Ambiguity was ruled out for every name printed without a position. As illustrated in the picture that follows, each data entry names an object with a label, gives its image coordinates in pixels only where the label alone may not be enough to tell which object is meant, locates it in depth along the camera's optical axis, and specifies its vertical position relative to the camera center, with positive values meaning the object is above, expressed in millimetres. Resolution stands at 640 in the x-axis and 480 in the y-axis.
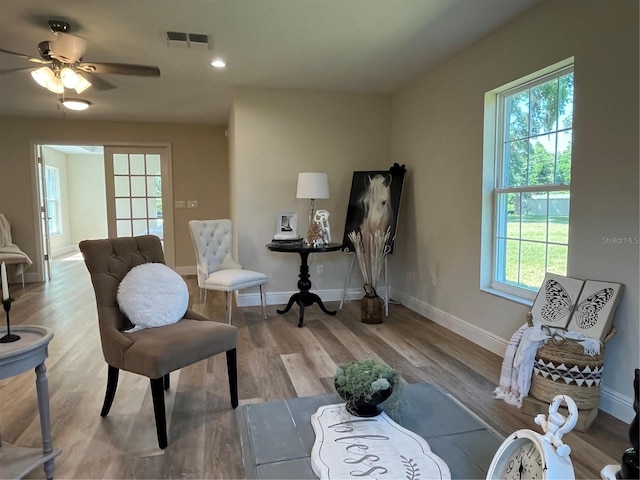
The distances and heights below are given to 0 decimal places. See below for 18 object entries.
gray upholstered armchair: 1966 -652
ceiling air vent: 3137 +1303
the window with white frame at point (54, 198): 9152 +255
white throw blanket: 2232 -831
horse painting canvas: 4418 +87
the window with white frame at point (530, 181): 2695 +182
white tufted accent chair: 3887 -552
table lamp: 4234 +226
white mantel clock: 956 -597
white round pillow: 2203 -474
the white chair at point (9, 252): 5518 -566
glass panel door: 6551 +261
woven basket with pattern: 2139 -860
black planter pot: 1427 -678
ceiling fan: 2885 +1025
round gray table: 1543 -702
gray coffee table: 1169 -724
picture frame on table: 4582 -163
